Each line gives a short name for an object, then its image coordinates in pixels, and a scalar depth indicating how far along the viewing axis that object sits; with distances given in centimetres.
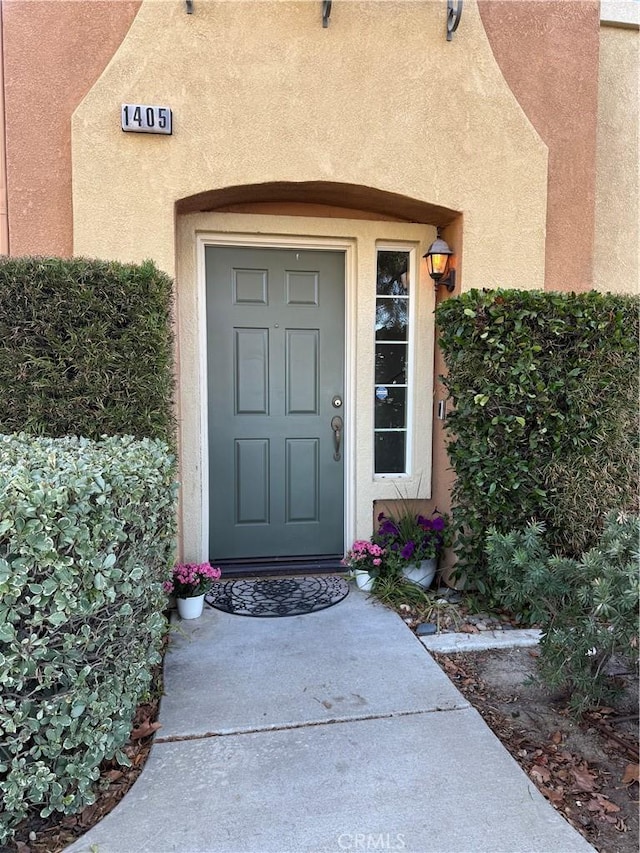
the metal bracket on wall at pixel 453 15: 327
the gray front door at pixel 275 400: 375
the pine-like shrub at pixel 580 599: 178
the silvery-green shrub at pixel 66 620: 153
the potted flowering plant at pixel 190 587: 316
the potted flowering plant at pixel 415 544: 353
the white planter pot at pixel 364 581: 357
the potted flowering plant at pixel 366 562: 356
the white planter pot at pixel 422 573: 360
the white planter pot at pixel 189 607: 315
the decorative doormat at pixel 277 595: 327
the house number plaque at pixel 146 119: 307
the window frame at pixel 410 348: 385
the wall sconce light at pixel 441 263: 355
